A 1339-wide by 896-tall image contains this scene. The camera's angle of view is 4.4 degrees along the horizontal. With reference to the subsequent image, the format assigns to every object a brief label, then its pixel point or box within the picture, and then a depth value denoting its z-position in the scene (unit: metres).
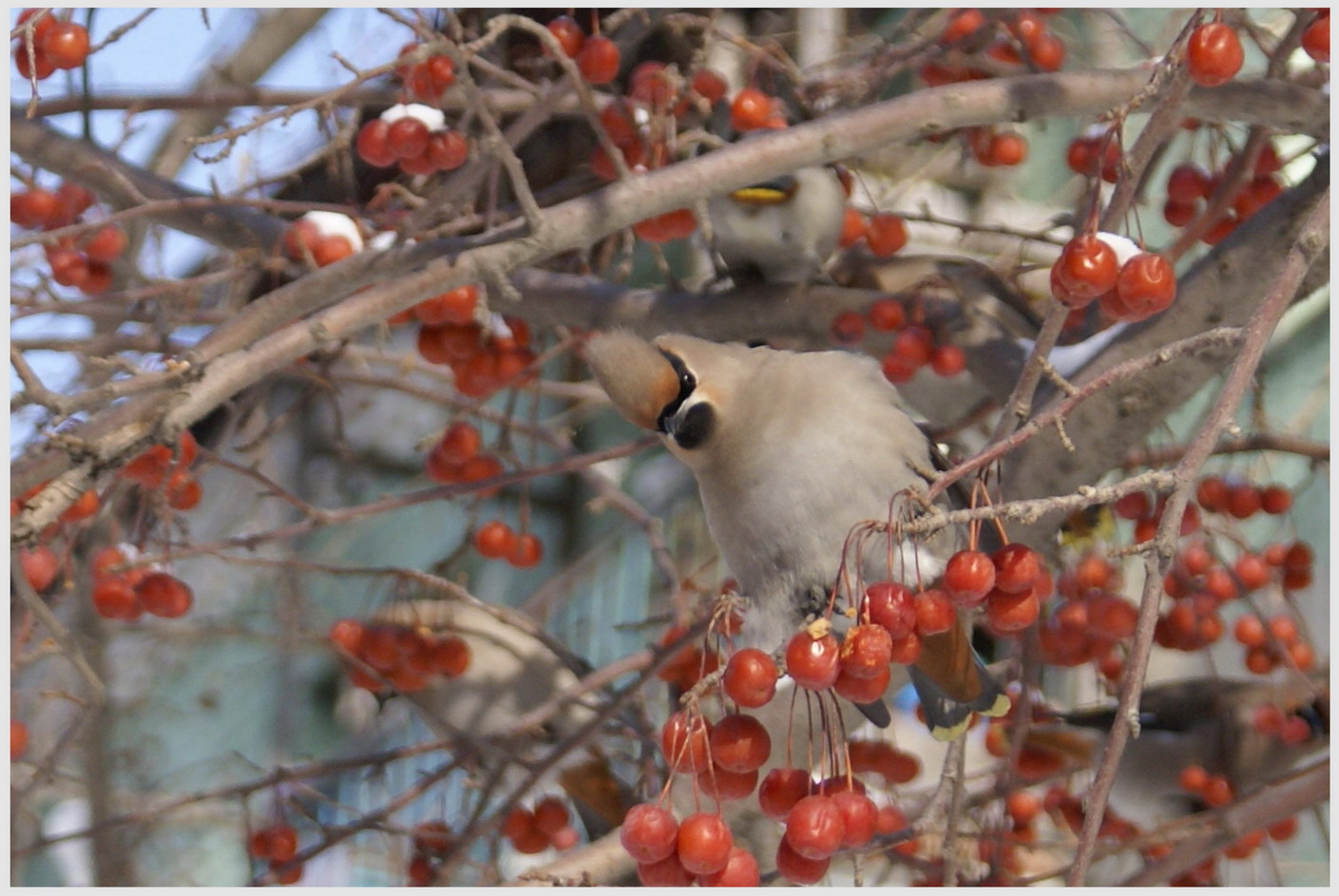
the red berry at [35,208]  4.21
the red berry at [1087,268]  4.02
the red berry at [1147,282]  4.02
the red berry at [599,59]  4.21
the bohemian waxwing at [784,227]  4.29
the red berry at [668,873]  3.99
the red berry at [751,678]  3.97
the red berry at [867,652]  3.96
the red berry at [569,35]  4.24
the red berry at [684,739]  3.97
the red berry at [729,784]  4.00
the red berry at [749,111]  4.23
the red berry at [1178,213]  4.24
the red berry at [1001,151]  4.29
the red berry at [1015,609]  3.99
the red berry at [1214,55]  4.05
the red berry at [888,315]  4.22
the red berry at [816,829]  3.98
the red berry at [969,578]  3.97
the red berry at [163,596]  4.19
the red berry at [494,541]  4.28
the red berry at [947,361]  4.20
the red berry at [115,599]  4.19
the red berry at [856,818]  3.98
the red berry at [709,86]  4.30
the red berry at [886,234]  4.29
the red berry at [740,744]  3.99
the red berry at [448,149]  4.18
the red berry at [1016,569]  3.98
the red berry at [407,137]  4.18
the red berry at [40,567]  4.14
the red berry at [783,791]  4.00
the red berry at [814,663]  3.96
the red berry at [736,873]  3.99
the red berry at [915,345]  4.21
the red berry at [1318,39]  4.10
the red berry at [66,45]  4.13
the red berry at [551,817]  4.26
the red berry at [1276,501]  4.24
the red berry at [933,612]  3.98
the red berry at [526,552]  4.29
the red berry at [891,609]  3.97
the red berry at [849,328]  4.25
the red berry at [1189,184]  4.23
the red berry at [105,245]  4.22
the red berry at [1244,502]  4.25
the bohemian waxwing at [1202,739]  4.41
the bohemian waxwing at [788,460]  4.13
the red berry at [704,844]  3.97
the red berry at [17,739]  4.14
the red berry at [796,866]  3.99
